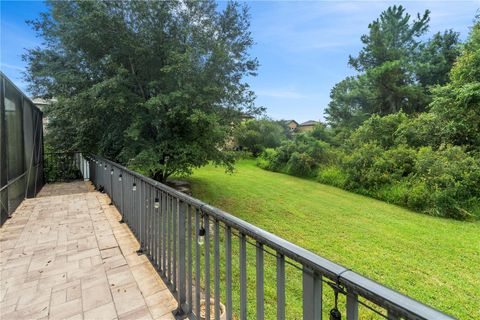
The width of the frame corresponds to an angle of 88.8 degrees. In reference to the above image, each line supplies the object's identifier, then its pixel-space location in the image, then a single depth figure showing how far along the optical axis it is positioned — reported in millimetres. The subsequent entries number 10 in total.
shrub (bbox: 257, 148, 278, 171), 14840
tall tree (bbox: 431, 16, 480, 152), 7418
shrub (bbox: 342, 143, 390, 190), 8406
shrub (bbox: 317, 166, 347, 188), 10031
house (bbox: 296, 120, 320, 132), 41656
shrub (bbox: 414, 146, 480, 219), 6195
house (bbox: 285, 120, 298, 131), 46256
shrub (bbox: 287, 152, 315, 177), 12345
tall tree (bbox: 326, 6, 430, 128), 13656
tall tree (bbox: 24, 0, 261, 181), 5664
